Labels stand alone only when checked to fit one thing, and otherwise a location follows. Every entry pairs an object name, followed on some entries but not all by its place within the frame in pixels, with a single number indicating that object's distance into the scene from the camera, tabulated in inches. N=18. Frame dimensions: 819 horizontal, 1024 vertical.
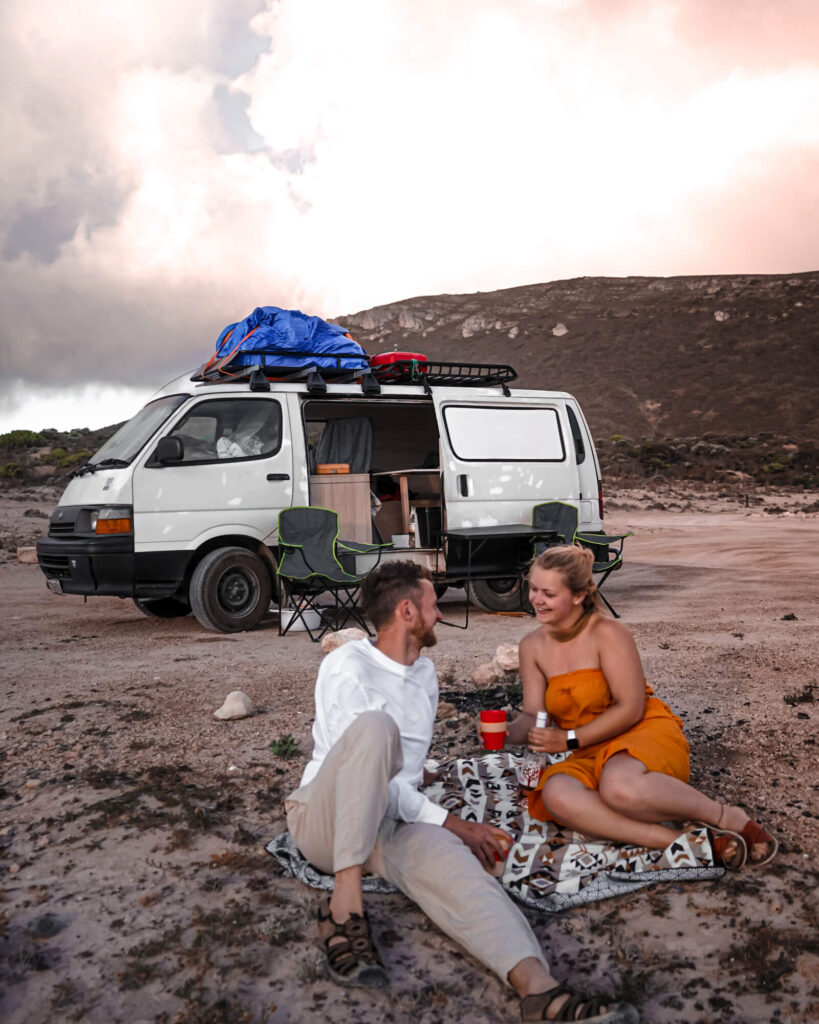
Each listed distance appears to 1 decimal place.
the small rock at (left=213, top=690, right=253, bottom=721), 171.5
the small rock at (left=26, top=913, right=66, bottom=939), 92.3
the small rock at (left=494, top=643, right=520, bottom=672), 205.6
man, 83.8
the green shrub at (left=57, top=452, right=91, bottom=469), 901.6
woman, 107.3
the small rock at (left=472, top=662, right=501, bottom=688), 200.8
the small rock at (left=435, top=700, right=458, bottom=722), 174.1
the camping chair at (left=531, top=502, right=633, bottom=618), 315.6
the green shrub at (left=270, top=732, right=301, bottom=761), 149.7
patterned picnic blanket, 102.7
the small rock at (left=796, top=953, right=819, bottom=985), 84.2
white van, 271.3
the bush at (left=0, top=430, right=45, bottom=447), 1062.2
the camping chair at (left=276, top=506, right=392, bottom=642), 277.1
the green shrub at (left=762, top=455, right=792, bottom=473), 1064.8
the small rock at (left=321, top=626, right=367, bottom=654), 227.0
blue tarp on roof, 301.0
